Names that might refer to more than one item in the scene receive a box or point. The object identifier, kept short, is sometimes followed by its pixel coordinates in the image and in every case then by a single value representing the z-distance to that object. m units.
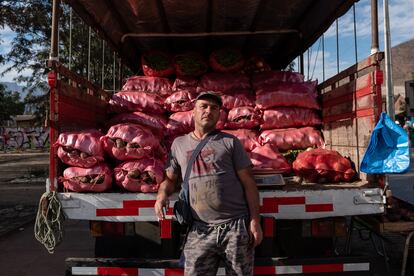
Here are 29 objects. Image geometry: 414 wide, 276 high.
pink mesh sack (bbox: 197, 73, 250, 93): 4.82
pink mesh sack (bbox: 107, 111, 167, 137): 4.10
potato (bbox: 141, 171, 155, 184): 3.09
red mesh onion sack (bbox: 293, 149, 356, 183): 3.48
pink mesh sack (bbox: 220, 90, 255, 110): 4.55
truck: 2.93
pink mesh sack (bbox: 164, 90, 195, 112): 4.49
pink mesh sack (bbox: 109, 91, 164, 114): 4.41
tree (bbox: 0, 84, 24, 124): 23.67
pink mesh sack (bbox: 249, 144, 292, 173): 3.63
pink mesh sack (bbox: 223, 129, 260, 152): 4.05
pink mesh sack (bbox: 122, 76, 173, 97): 4.82
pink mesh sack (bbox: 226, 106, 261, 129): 4.41
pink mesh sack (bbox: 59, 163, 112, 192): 3.06
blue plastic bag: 3.03
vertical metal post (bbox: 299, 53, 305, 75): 5.88
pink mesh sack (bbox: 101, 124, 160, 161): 3.22
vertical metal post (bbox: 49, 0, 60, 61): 3.20
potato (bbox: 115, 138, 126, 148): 3.24
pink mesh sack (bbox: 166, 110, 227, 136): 4.30
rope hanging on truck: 2.99
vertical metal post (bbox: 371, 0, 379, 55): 3.22
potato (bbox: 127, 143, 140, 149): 3.22
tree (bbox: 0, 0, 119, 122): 10.26
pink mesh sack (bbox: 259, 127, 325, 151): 4.30
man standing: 2.47
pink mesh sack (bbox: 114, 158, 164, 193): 3.07
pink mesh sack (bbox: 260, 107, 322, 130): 4.48
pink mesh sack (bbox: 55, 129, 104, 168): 3.09
